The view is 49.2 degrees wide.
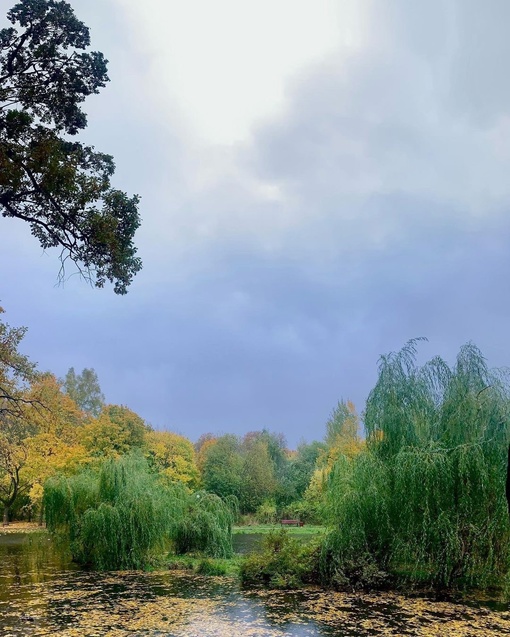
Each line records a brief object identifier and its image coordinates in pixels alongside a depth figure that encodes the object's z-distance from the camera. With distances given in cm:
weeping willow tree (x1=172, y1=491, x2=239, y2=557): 1504
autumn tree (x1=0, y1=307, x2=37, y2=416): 1362
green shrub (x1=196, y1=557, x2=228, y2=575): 1280
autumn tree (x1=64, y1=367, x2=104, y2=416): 5122
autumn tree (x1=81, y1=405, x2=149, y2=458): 2776
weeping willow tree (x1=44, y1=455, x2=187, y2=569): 1308
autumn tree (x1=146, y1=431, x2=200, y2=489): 2933
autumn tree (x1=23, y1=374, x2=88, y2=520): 2623
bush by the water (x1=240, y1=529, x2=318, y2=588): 1099
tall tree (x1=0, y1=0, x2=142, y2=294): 721
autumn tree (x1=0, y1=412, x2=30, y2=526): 2434
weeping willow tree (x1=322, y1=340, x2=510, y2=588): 973
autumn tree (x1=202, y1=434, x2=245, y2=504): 3588
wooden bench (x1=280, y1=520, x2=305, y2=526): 3423
